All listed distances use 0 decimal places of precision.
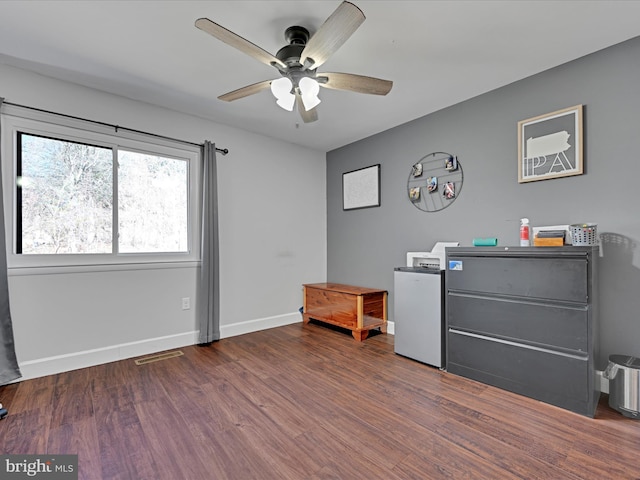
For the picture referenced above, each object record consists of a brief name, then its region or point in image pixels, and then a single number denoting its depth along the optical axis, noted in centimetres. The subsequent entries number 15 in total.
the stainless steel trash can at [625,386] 184
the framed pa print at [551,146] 230
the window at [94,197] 248
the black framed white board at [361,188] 388
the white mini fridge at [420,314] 264
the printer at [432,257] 304
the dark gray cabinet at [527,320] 192
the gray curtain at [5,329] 225
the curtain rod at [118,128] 248
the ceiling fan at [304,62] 154
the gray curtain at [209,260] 328
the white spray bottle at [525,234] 233
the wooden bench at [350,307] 342
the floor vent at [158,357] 282
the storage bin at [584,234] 203
